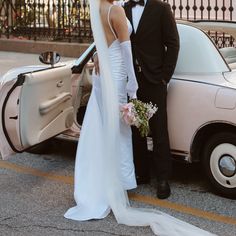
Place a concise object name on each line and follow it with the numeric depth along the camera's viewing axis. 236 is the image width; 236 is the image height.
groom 6.21
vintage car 6.15
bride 5.99
